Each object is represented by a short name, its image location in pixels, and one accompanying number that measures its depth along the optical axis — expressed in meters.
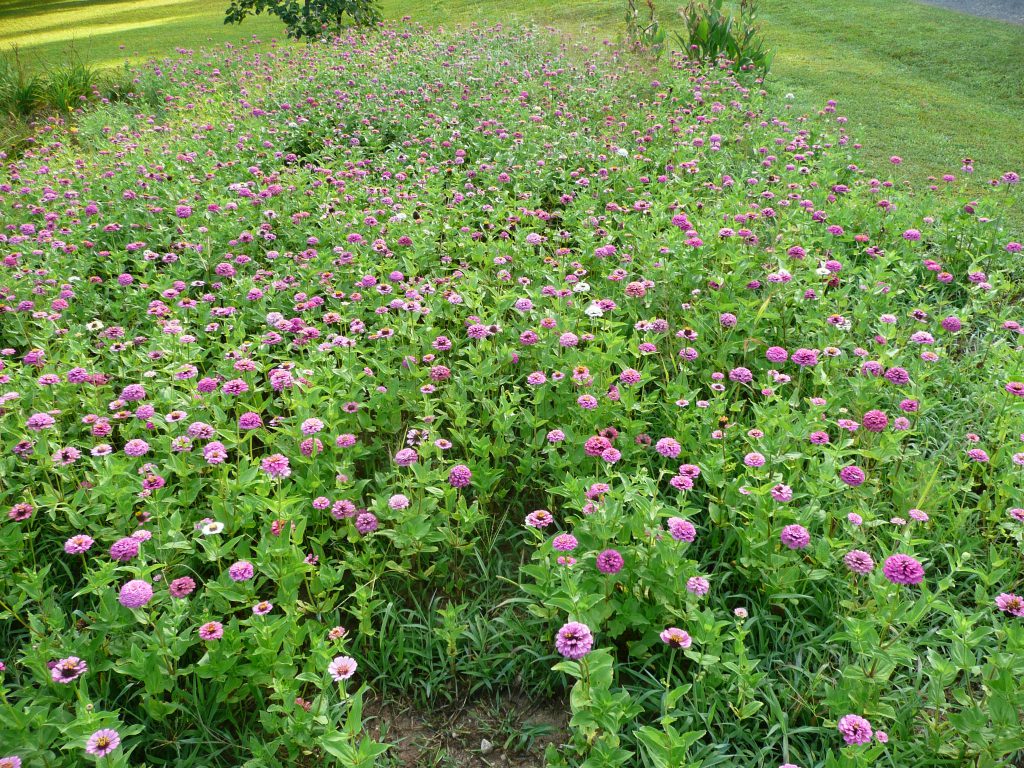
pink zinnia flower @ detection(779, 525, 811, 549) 2.30
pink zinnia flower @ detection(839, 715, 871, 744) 1.78
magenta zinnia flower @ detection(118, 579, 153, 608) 2.10
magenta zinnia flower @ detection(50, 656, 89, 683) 1.98
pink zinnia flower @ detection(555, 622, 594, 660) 1.84
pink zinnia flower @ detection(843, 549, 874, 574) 2.19
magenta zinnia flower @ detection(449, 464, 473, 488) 2.63
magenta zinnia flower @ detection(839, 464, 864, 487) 2.45
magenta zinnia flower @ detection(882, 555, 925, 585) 1.98
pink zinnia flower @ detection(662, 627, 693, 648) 2.04
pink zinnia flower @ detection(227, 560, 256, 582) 2.21
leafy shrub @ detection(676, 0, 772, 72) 9.23
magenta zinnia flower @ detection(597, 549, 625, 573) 2.16
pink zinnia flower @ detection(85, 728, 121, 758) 1.80
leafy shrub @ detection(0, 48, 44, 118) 9.74
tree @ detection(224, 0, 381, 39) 12.79
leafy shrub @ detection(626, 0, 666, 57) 9.83
